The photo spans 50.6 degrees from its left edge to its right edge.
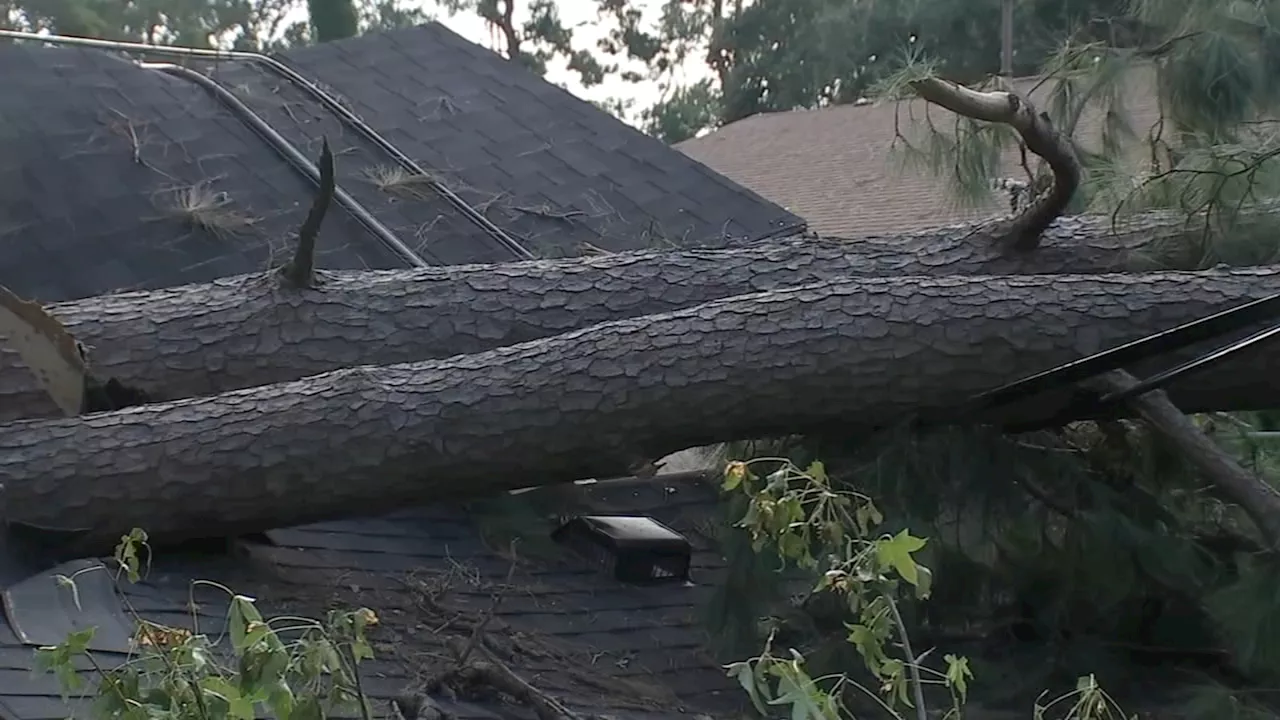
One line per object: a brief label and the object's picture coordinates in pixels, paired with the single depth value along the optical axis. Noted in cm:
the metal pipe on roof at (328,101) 536
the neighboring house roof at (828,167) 1045
